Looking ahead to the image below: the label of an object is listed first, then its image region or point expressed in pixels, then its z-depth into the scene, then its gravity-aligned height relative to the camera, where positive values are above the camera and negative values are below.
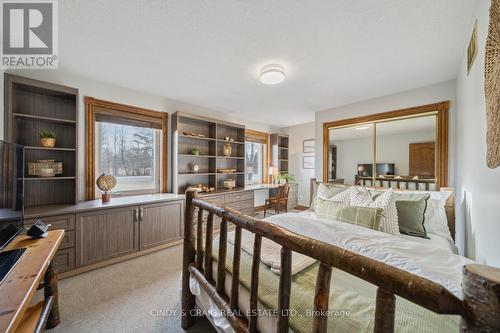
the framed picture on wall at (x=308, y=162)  5.22 +0.11
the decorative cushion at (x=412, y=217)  1.89 -0.52
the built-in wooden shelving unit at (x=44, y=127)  2.09 +0.47
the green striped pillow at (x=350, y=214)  1.86 -0.50
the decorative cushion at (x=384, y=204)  1.86 -0.40
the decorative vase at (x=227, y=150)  4.13 +0.34
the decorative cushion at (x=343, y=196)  2.28 -0.37
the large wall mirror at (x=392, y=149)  2.63 +0.27
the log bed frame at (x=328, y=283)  0.36 -0.30
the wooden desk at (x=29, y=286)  0.82 -0.62
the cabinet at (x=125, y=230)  2.25 -0.87
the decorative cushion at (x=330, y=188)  2.55 -0.31
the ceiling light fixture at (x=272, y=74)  2.26 +1.11
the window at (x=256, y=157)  5.14 +0.24
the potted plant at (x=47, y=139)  2.25 +0.31
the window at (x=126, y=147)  2.71 +0.30
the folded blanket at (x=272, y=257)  1.21 -0.64
